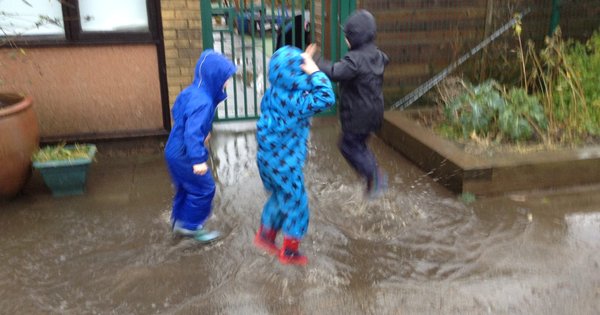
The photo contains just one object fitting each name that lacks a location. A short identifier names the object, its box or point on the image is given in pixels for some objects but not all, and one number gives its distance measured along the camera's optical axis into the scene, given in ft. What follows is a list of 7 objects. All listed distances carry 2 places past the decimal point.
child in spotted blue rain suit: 10.50
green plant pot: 15.20
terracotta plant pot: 14.60
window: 17.65
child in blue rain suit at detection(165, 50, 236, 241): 11.33
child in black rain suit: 13.60
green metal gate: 20.52
